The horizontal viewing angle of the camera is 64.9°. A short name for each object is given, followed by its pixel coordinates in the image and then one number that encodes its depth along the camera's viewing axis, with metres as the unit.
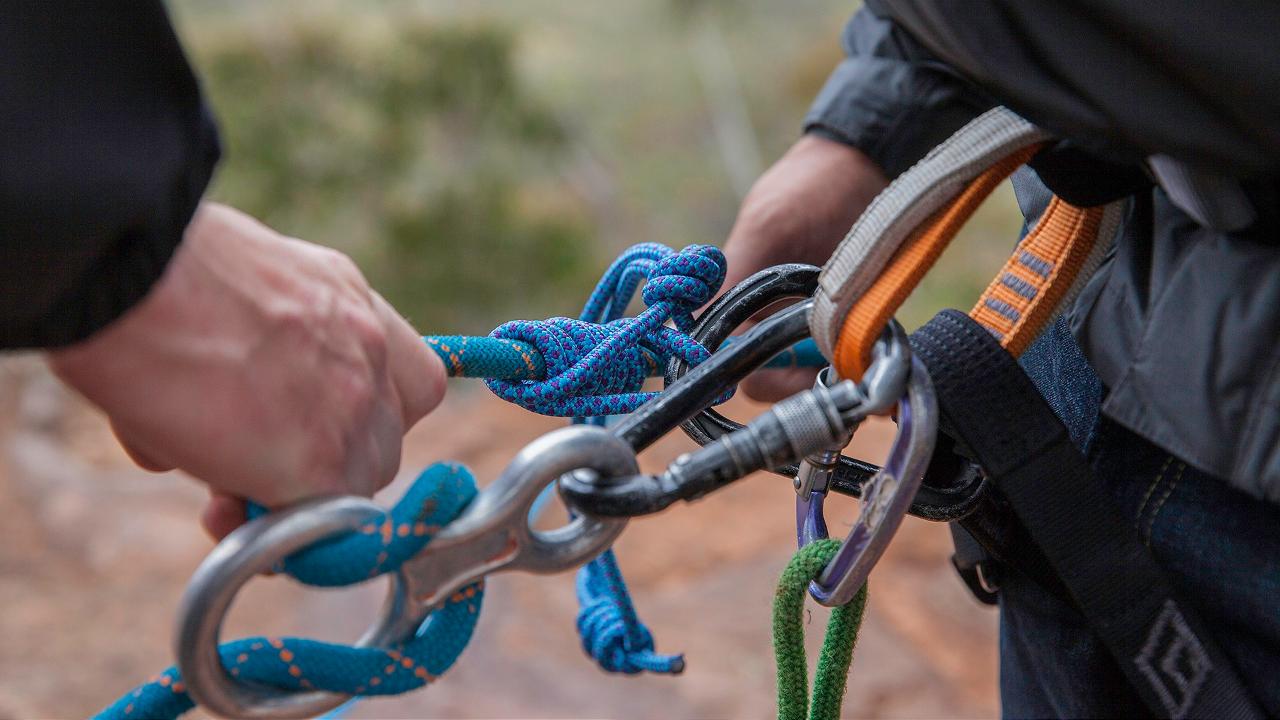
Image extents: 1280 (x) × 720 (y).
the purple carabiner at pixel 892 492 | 0.55
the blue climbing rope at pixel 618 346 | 0.68
